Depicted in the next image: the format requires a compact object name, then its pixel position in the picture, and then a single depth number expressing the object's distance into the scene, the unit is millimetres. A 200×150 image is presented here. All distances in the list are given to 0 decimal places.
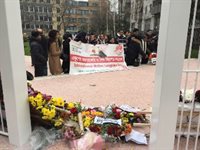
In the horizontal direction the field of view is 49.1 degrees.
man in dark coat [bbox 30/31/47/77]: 5664
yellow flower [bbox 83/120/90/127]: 2891
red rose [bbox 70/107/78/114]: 3047
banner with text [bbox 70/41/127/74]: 6875
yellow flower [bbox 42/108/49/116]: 2867
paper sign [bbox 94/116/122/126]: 2853
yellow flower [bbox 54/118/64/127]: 2908
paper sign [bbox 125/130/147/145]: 2719
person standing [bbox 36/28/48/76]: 5965
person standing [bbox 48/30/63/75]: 6098
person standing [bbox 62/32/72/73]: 6788
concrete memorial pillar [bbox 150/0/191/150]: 1771
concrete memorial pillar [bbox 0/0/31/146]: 2252
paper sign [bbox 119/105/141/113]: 3219
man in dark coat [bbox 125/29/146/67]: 7691
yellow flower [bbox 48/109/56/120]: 2879
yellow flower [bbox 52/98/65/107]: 3115
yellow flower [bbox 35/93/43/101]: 2887
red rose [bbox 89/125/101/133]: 2795
